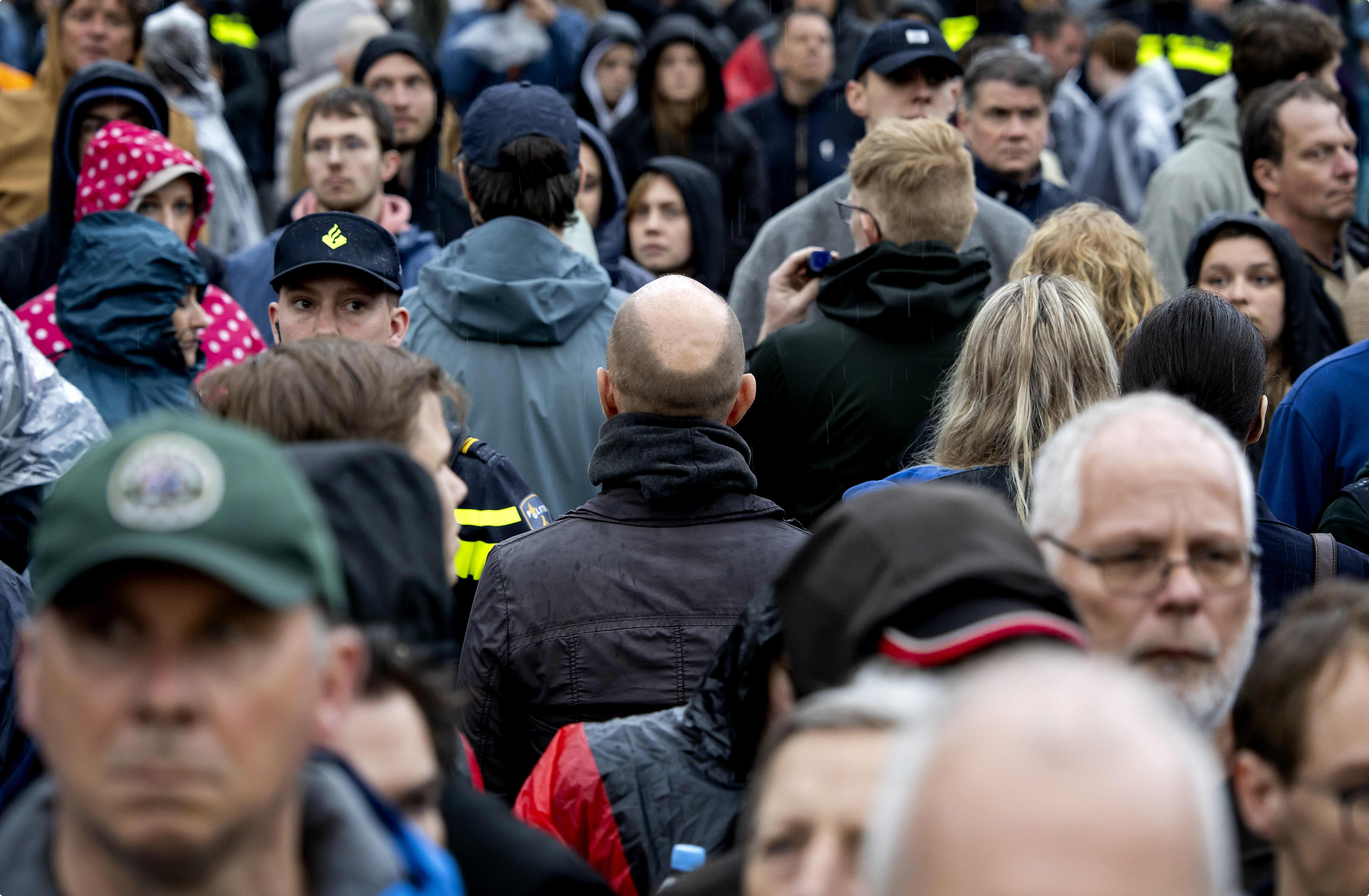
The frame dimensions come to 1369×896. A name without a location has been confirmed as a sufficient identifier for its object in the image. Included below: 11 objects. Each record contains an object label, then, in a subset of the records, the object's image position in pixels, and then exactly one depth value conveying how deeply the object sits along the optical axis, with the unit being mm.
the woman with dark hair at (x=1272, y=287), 10875
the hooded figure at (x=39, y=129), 13016
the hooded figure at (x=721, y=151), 16953
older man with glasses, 5027
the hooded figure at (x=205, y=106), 15859
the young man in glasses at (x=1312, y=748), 4340
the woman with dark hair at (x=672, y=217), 14836
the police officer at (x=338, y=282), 9266
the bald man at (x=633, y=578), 6809
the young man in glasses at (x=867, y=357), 9320
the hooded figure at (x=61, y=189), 12047
